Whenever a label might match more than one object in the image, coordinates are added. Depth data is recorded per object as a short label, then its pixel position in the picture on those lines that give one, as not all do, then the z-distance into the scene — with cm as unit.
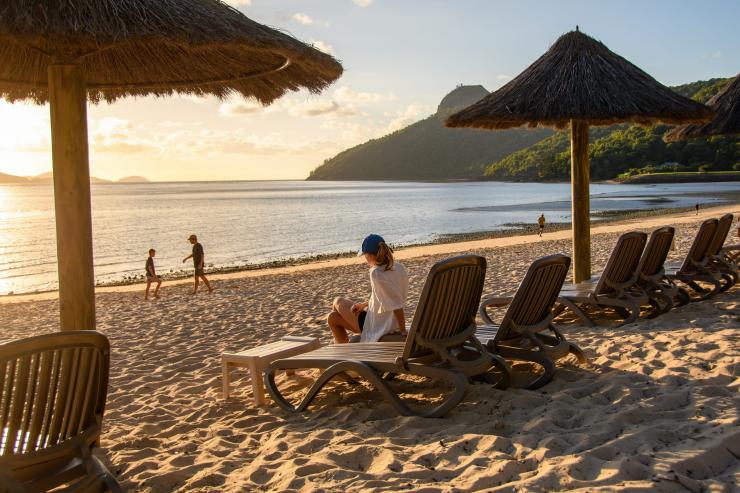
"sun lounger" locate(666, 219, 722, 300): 648
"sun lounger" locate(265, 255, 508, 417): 354
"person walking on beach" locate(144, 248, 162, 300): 1303
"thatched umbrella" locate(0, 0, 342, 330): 340
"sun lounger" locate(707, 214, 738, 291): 680
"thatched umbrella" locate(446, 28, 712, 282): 678
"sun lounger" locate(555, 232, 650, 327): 558
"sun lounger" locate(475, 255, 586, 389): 405
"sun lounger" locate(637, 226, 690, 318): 580
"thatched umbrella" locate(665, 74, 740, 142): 1001
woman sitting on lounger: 433
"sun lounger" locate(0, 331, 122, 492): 222
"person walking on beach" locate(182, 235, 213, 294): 1299
